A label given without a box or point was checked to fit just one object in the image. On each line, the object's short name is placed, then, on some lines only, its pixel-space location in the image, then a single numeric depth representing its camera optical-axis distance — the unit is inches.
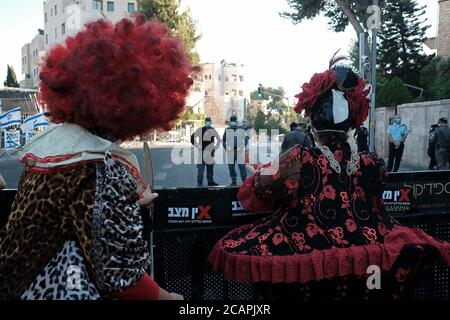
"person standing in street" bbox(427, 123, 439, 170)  468.4
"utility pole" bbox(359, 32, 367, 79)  687.4
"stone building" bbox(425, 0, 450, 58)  1217.4
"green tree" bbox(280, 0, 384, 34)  803.4
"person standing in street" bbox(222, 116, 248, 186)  430.9
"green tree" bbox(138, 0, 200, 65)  1339.8
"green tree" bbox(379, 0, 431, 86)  1165.7
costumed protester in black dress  78.3
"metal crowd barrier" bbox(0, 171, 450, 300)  96.6
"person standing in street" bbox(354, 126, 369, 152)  425.4
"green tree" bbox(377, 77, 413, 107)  885.8
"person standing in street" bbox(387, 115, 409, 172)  512.1
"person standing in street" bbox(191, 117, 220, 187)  415.5
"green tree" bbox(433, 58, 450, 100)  832.4
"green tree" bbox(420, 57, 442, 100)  1016.5
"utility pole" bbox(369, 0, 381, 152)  673.6
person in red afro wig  48.6
